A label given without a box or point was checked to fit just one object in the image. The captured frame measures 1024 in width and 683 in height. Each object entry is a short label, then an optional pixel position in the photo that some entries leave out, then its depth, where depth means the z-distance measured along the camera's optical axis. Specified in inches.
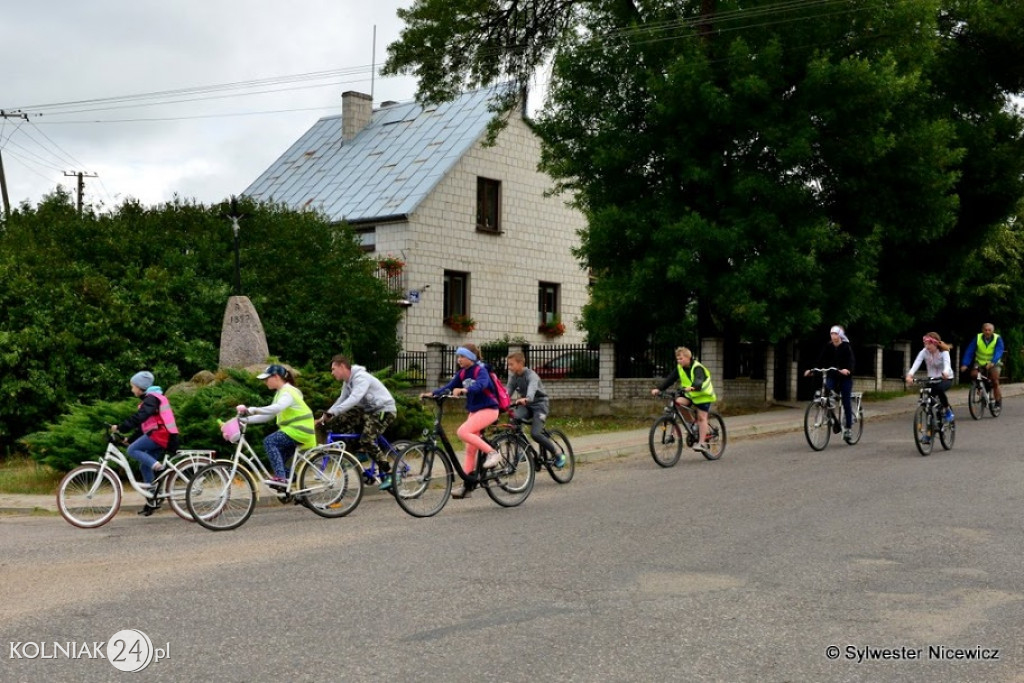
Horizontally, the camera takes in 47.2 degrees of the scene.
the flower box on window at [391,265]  1485.0
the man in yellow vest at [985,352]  903.7
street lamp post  979.1
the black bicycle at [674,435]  636.7
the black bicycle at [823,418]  690.2
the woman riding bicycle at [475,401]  488.4
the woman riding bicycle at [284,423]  469.4
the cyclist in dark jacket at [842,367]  689.0
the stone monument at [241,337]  783.7
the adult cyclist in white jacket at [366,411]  498.9
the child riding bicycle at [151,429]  487.8
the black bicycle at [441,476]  462.6
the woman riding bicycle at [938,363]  665.0
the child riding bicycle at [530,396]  540.7
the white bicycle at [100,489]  477.1
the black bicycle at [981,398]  917.2
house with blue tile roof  1544.0
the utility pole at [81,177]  2383.6
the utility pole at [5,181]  1740.4
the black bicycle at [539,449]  503.5
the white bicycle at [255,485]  454.3
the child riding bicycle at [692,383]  638.5
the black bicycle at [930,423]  653.3
